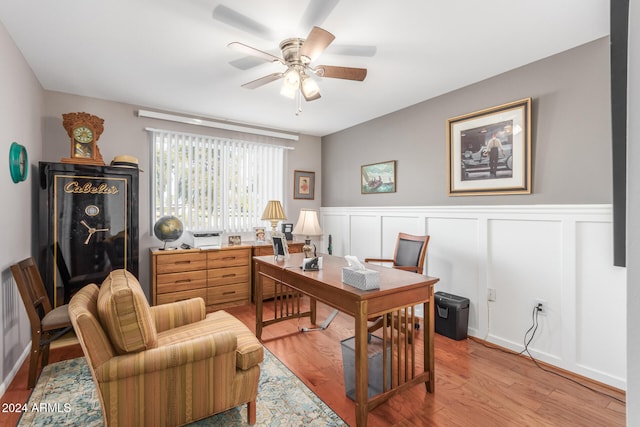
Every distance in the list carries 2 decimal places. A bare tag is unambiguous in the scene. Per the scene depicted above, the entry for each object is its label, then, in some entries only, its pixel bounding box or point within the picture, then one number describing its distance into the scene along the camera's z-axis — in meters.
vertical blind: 3.99
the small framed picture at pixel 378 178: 4.05
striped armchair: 1.52
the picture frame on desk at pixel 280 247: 2.90
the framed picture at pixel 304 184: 5.10
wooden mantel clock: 3.04
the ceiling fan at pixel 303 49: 1.91
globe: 3.70
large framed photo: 2.73
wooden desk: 1.78
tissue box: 1.86
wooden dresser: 3.58
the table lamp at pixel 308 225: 3.36
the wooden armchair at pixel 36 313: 2.17
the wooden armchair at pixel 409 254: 3.04
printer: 3.87
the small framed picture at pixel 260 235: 4.51
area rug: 1.87
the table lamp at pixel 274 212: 4.11
